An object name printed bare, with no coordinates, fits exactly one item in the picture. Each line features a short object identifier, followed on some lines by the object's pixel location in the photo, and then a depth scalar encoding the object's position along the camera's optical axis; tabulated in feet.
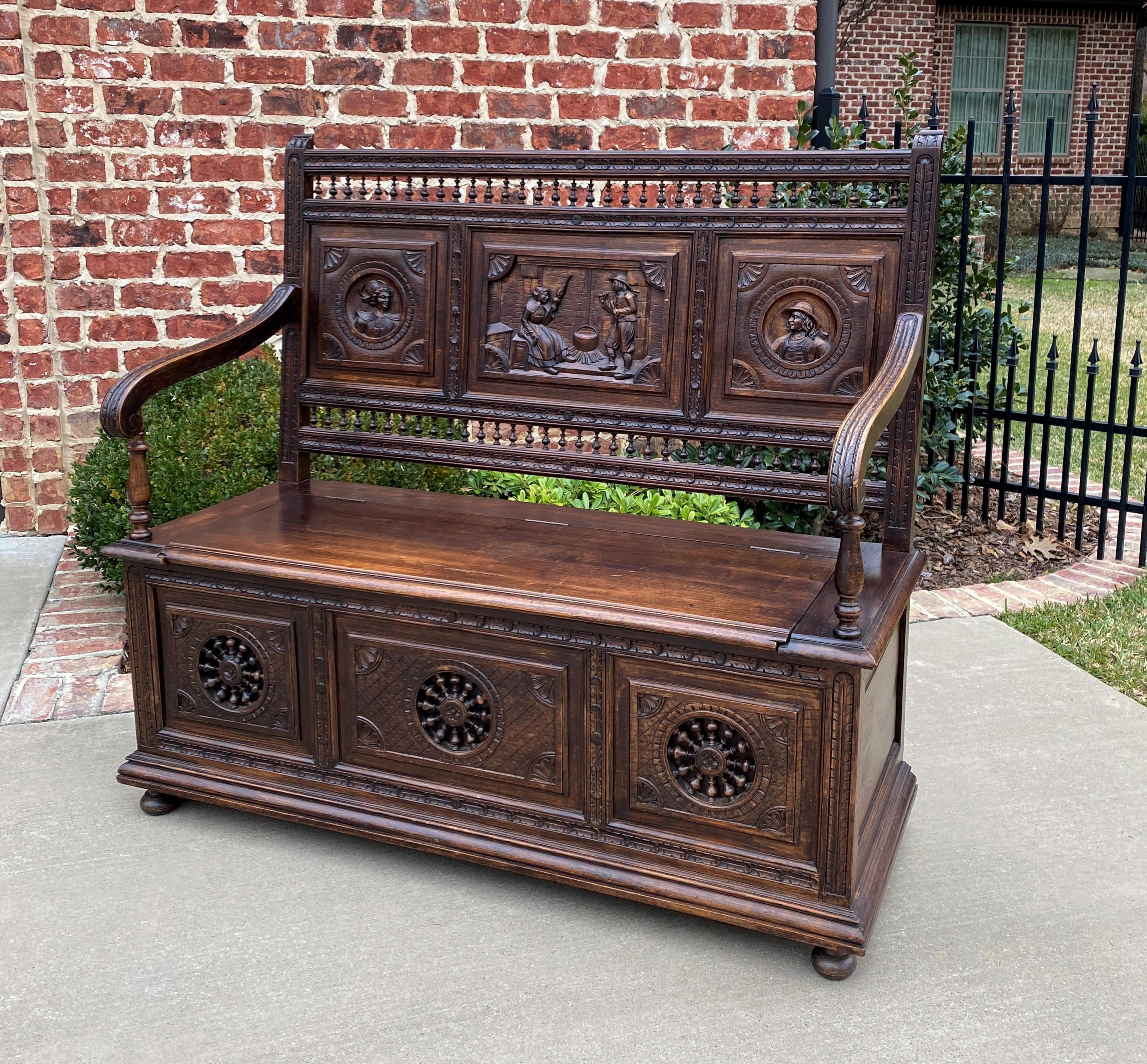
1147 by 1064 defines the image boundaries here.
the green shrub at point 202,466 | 13.12
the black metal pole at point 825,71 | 17.26
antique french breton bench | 8.05
